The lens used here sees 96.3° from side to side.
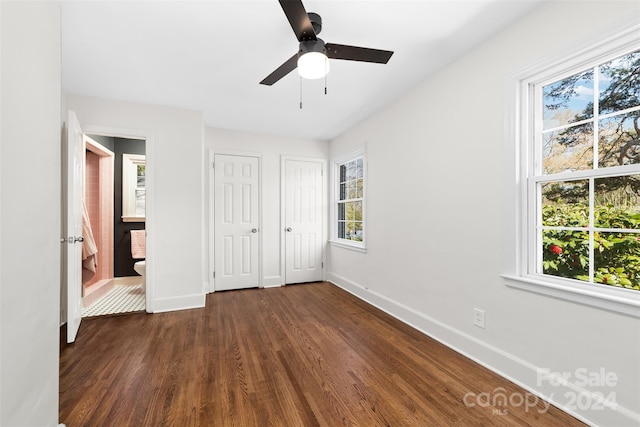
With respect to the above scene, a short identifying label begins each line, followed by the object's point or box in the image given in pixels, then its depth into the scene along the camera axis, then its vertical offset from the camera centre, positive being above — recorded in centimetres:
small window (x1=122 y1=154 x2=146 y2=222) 479 +38
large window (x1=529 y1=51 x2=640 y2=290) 151 +21
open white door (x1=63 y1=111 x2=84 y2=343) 250 -17
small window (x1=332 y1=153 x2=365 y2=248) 413 +16
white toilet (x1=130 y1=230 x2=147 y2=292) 473 -57
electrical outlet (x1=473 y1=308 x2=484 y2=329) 218 -82
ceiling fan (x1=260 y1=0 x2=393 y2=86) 156 +101
